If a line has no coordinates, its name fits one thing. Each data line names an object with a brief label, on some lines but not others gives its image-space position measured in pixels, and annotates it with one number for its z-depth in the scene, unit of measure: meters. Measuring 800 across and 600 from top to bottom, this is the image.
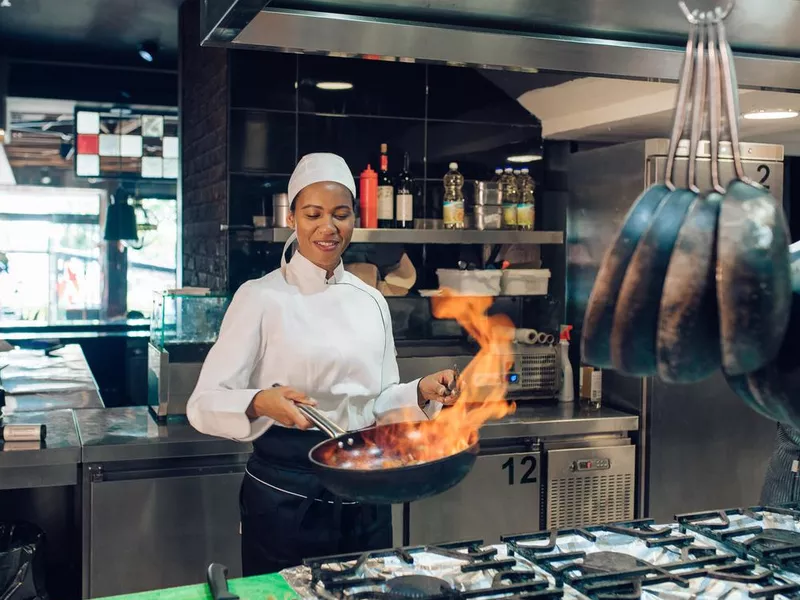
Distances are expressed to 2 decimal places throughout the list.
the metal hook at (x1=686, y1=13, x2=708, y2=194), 1.01
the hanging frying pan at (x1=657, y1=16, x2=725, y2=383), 1.01
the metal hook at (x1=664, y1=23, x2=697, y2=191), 1.03
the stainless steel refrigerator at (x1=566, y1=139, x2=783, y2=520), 4.11
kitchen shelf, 4.12
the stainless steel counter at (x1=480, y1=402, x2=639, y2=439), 3.85
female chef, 2.33
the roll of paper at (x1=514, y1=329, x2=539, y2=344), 4.39
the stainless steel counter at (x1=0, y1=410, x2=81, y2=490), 3.06
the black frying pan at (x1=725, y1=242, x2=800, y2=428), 1.08
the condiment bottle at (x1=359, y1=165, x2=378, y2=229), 4.28
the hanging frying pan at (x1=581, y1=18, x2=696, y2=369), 1.08
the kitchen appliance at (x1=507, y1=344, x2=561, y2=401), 4.27
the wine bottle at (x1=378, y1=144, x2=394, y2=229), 4.35
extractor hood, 1.47
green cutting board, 1.65
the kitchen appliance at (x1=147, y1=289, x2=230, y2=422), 3.64
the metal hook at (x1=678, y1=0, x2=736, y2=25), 1.07
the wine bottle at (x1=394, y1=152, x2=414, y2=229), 4.38
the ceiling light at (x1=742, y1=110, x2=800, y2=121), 3.83
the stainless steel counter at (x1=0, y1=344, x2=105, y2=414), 4.19
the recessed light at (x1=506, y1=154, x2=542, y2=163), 4.82
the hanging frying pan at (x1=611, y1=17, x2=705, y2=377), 1.05
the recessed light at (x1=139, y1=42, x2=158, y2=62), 6.54
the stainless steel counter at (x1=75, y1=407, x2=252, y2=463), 3.22
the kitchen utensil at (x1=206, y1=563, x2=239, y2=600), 1.55
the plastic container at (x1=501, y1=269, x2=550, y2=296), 4.55
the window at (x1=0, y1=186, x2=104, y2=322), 7.44
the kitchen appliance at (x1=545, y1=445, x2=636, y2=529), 3.92
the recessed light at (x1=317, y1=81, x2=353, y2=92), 4.51
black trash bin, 3.00
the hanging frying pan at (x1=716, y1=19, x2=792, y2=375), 0.98
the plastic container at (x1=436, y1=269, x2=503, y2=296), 4.49
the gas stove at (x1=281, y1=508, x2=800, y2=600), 1.58
